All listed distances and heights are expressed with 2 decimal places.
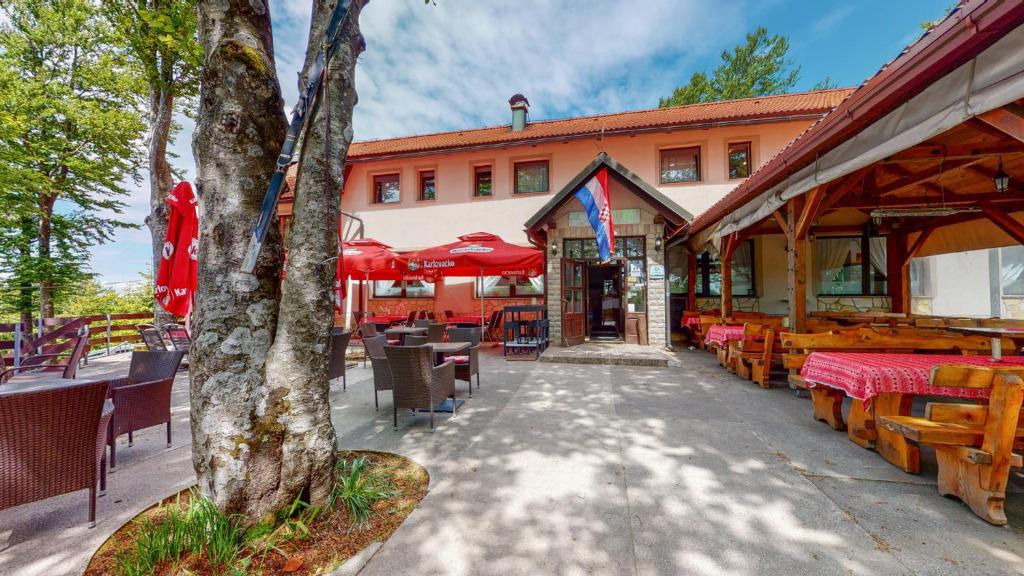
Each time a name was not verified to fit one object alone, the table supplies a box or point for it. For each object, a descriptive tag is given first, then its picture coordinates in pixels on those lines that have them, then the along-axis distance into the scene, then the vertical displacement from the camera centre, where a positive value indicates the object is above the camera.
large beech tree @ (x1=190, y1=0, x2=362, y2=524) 2.16 -0.05
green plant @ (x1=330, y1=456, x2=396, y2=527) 2.38 -1.36
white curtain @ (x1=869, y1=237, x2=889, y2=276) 9.60 +0.74
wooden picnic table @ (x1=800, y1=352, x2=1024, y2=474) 2.99 -0.88
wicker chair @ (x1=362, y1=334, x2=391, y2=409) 4.51 -0.98
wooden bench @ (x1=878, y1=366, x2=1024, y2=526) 2.29 -1.01
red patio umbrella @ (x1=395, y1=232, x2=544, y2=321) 7.93 +0.72
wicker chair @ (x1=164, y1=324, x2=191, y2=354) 7.33 -0.80
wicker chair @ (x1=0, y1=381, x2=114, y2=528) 2.12 -0.86
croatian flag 7.61 +1.72
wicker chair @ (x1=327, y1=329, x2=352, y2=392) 5.38 -0.89
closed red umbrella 3.21 +0.38
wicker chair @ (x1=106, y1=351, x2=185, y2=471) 3.17 -0.86
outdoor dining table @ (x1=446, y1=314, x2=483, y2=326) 10.41 -0.81
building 9.01 +3.59
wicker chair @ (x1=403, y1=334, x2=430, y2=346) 5.39 -0.70
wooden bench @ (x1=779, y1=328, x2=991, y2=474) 3.12 -0.98
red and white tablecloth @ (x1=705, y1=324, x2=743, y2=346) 6.62 -0.88
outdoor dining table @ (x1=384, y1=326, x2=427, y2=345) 6.95 -0.76
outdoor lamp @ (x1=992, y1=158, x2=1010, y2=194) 4.94 +1.35
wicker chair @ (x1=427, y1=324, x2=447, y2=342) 6.45 -0.72
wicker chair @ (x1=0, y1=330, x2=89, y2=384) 4.19 -0.78
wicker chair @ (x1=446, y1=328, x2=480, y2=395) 5.23 -1.01
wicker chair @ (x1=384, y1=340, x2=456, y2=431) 3.88 -0.91
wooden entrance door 8.90 -0.32
